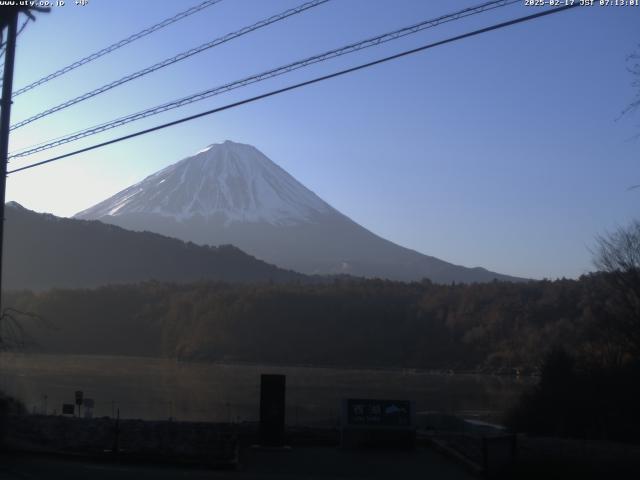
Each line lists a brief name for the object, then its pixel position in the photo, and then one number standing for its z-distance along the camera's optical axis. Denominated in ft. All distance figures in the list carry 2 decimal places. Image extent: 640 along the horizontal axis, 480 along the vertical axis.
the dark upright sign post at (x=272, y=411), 64.85
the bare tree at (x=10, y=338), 78.02
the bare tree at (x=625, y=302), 110.73
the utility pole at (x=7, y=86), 60.23
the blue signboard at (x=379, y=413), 67.21
